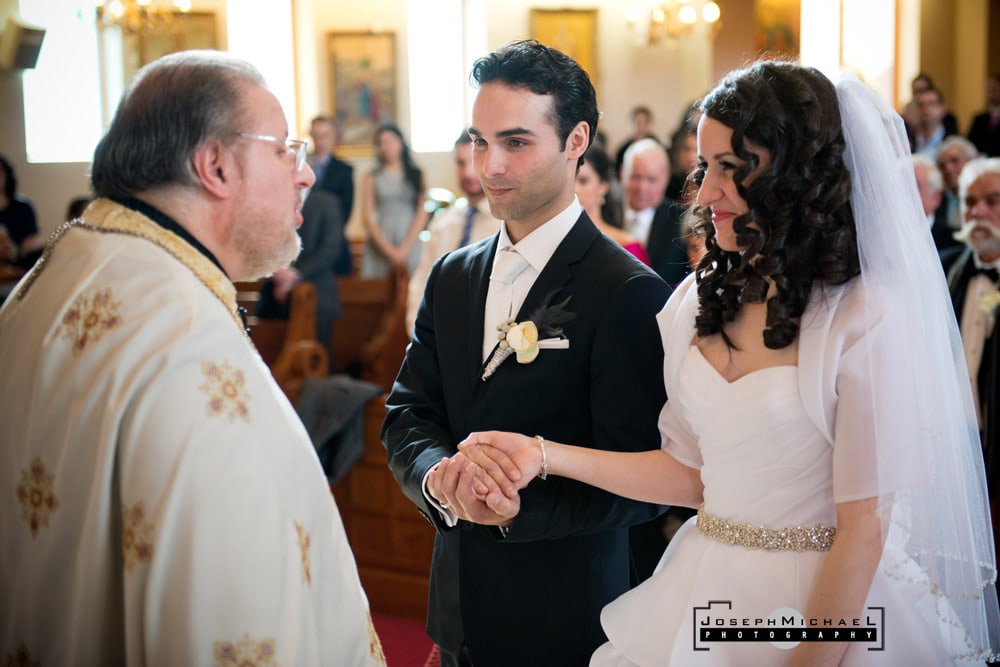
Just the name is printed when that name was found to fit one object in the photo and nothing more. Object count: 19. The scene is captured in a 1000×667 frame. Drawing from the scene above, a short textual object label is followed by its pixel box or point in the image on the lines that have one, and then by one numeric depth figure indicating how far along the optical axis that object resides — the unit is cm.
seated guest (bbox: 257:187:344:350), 651
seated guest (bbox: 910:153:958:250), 629
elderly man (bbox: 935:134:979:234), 757
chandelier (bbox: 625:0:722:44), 1464
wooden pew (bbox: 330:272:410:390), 688
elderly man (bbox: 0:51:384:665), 159
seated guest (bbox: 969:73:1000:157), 977
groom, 234
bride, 193
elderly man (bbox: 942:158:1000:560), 449
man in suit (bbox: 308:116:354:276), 1041
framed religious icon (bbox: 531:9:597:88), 1520
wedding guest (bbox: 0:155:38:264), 1021
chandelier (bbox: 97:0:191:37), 1260
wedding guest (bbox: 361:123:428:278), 952
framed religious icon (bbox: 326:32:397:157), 1466
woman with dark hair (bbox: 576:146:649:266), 465
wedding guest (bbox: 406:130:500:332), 574
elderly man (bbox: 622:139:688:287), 594
